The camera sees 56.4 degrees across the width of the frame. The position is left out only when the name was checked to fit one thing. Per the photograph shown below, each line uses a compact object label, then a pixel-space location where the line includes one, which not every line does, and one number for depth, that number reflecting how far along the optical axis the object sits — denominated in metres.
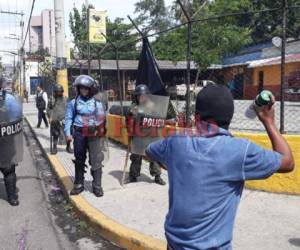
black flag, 4.57
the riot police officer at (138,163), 4.16
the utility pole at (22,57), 27.00
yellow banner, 8.98
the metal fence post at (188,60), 4.14
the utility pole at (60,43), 8.02
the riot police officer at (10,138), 3.87
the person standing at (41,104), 10.10
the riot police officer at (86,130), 3.91
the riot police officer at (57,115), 6.50
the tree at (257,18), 12.44
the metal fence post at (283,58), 3.69
